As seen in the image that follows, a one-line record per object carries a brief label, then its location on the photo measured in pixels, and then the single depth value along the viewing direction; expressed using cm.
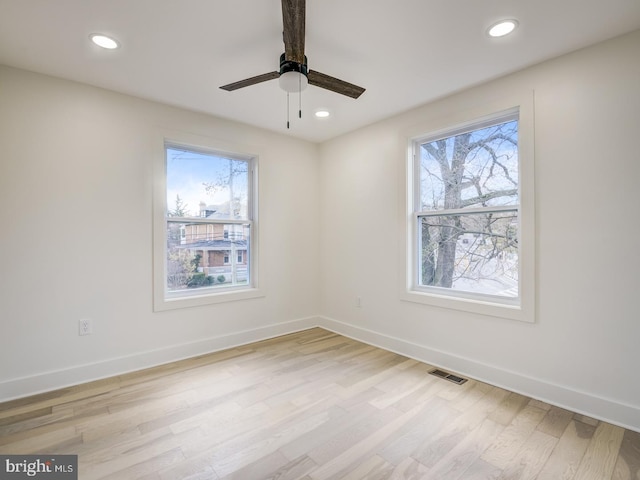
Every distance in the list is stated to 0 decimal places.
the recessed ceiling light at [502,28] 196
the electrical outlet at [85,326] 272
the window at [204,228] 325
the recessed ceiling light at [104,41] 209
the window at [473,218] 258
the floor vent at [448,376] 273
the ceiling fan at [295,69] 159
